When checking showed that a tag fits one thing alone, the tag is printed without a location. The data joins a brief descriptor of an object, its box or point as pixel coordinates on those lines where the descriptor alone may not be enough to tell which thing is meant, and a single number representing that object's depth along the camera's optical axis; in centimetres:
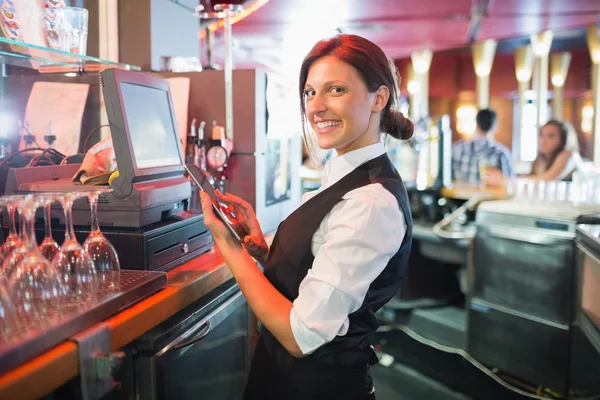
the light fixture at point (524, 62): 929
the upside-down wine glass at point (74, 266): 118
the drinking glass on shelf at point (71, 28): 178
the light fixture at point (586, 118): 1139
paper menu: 218
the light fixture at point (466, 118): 1177
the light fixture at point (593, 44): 766
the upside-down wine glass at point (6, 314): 97
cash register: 146
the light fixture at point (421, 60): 955
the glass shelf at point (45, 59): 154
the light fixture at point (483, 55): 889
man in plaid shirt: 507
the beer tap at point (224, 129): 230
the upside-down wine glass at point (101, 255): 127
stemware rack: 90
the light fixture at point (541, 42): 824
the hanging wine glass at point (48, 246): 118
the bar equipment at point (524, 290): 290
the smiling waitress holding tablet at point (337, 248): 113
